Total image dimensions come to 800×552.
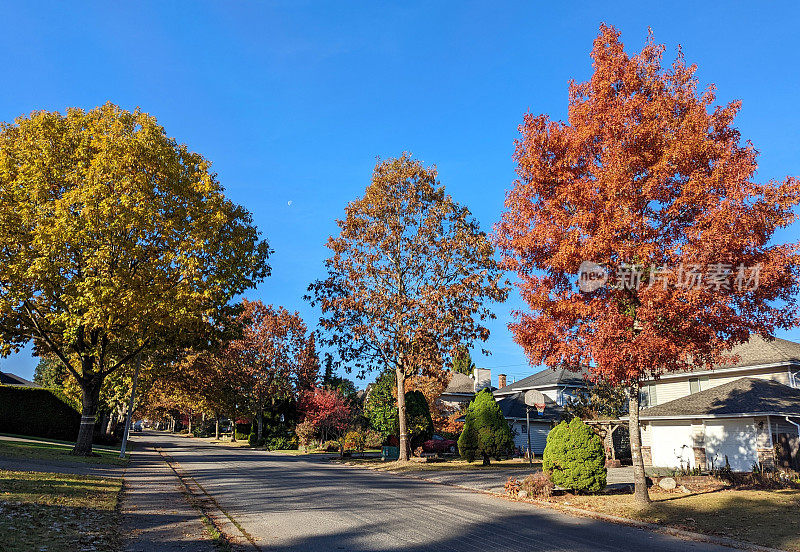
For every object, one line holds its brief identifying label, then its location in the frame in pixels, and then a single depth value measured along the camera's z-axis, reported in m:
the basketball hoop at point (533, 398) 30.56
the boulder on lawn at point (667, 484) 16.36
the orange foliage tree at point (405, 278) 28.70
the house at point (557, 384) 44.44
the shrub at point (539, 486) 15.50
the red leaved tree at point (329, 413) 43.84
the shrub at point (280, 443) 50.62
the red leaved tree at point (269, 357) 51.78
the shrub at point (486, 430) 28.70
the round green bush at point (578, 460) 15.38
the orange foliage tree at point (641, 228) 12.87
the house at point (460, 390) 64.25
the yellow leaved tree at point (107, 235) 20.75
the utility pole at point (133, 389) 28.55
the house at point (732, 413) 23.14
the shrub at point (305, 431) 45.38
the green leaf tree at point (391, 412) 37.47
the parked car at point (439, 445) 38.81
